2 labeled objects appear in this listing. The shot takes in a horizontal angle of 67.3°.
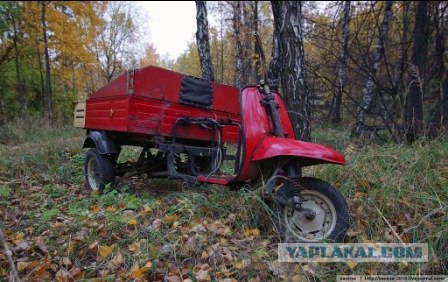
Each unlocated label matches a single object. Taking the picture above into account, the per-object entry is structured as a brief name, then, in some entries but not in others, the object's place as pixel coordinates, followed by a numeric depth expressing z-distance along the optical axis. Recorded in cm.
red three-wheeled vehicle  277
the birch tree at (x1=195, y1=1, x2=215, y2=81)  867
